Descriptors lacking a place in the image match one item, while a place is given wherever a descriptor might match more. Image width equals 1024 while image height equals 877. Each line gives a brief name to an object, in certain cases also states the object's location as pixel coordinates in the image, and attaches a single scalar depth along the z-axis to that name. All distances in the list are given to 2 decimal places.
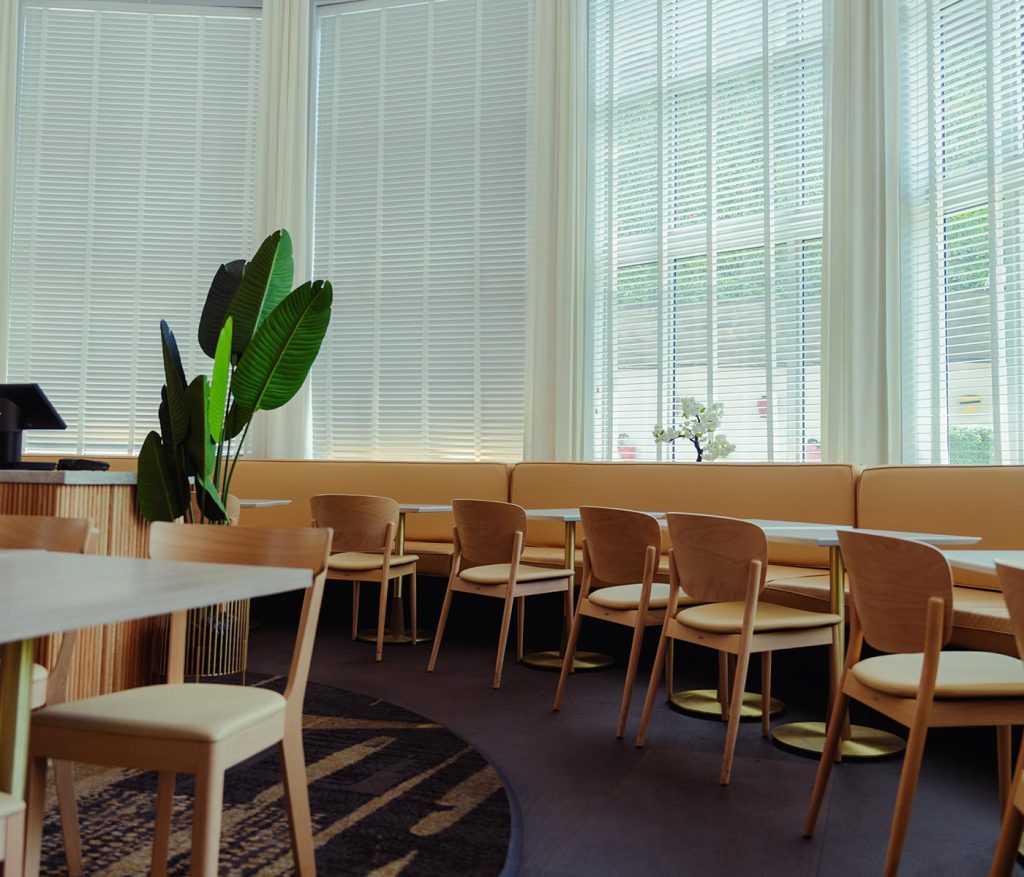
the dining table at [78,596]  1.03
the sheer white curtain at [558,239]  5.75
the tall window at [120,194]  6.52
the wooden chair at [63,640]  1.75
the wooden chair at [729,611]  2.60
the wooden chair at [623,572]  3.04
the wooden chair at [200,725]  1.42
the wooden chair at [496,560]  3.80
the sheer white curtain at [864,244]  4.62
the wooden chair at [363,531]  4.42
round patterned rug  2.00
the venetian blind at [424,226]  6.12
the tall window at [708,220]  5.10
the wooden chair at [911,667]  1.79
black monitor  3.30
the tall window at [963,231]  4.21
